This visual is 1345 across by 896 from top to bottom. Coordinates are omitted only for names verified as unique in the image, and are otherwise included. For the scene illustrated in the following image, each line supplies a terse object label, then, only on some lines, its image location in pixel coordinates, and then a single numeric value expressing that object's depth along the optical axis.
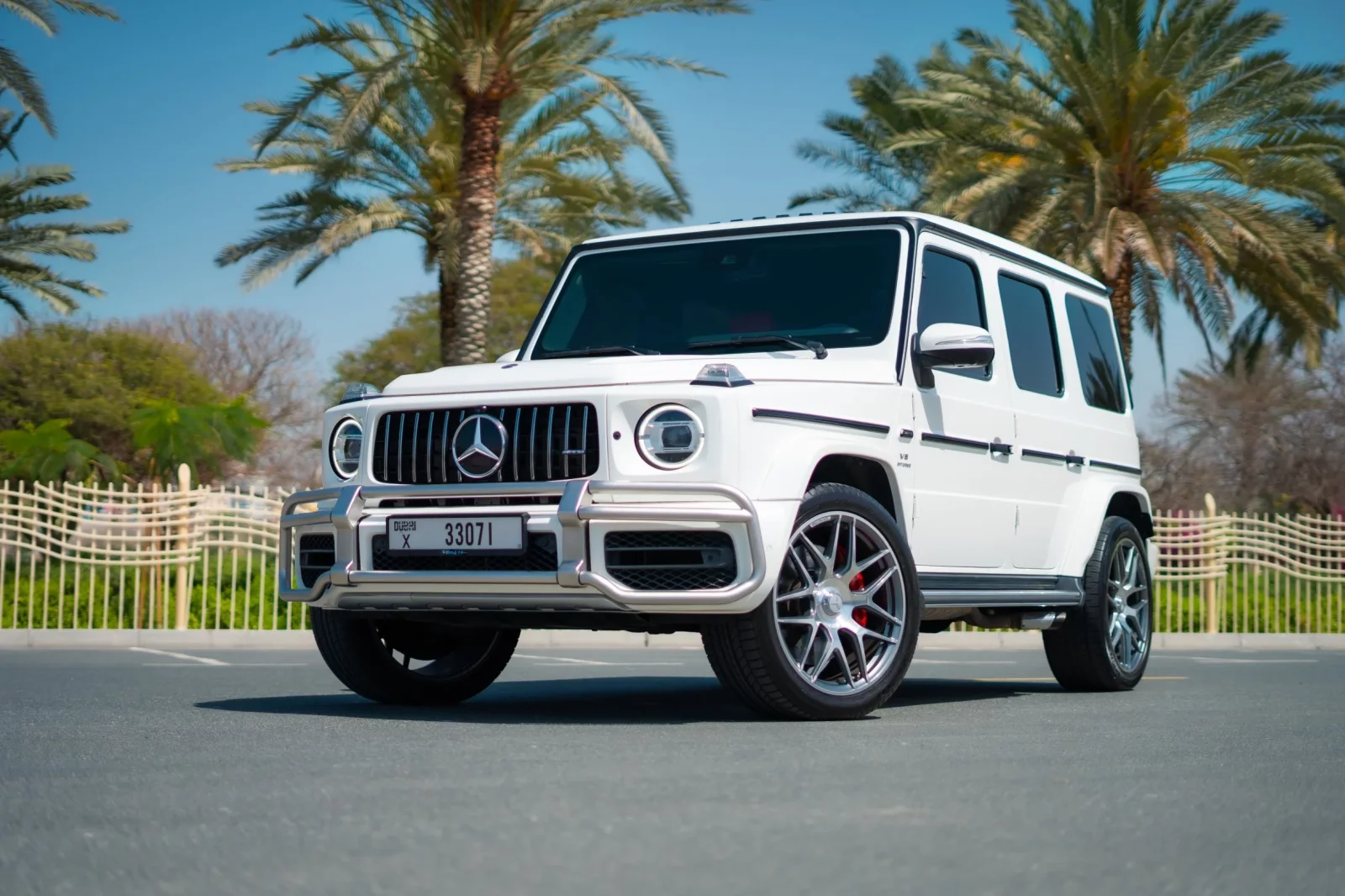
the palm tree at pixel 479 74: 21.31
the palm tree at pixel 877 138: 30.66
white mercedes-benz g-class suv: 6.45
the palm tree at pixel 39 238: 29.27
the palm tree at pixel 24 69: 22.86
